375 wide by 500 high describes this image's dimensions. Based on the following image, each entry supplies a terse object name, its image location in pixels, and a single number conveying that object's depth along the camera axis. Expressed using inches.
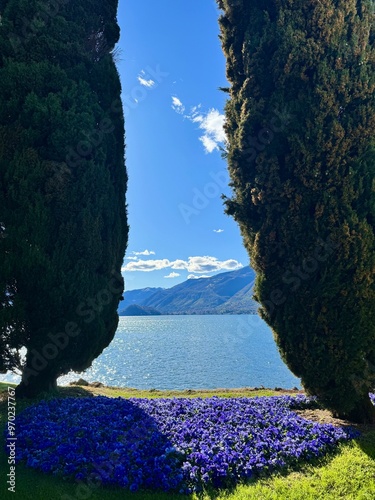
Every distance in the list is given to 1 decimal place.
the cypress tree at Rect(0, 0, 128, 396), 374.0
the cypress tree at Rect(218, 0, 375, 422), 328.5
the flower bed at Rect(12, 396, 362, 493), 219.1
